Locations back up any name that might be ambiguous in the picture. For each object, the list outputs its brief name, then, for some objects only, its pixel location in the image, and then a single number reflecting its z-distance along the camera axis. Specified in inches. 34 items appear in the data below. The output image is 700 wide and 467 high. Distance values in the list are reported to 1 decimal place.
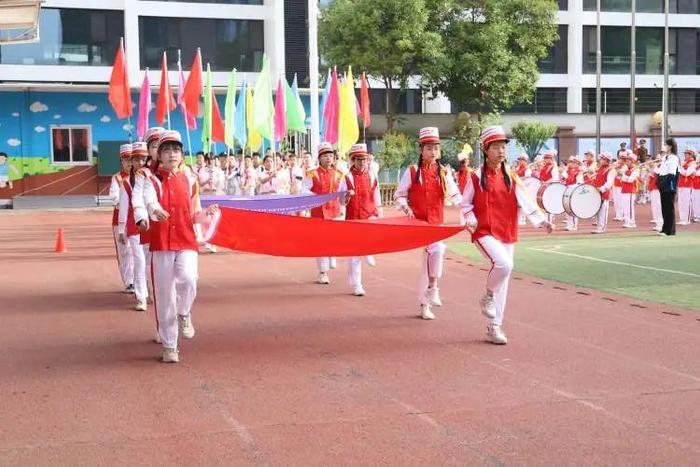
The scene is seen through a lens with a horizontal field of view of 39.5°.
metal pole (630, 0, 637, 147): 1724.9
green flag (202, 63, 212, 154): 1105.4
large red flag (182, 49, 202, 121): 1072.8
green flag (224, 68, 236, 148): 1045.2
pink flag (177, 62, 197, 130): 1091.4
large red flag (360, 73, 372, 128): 1209.4
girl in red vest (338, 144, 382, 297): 515.5
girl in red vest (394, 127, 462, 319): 424.2
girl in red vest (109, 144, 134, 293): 485.1
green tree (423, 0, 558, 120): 1646.2
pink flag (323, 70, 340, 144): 1029.8
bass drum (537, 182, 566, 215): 856.9
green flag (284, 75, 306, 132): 1075.3
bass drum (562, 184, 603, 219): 846.5
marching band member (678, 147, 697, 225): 1039.0
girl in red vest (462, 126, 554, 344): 365.7
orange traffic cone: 792.9
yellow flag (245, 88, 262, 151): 1056.8
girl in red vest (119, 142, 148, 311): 446.9
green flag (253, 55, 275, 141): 1010.1
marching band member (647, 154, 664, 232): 937.7
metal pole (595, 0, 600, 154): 1780.3
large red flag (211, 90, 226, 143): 1152.8
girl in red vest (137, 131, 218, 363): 335.3
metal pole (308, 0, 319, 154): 1069.8
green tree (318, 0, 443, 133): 1568.7
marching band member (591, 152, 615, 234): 930.1
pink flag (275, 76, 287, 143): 1040.8
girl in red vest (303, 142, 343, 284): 558.3
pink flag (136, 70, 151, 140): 1092.9
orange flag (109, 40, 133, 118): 1016.4
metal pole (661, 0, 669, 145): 1649.9
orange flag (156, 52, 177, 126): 1093.5
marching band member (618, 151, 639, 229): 1007.6
